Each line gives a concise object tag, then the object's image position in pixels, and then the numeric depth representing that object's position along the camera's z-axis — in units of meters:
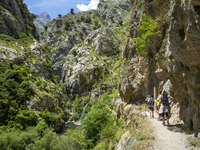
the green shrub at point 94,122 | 20.42
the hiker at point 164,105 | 7.60
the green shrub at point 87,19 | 99.37
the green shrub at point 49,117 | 29.59
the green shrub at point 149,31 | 9.99
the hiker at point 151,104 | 10.18
